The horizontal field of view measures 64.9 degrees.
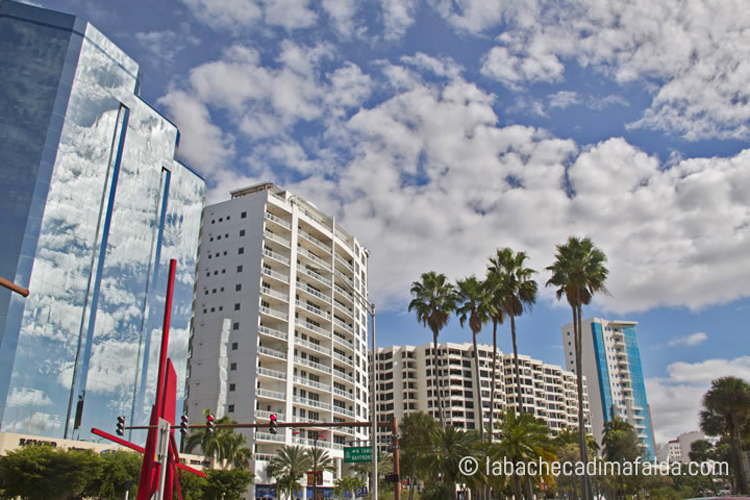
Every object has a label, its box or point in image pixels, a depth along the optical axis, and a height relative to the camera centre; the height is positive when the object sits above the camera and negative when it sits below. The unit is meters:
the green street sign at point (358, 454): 35.12 +1.59
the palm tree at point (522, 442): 36.59 +2.32
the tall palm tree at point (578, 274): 48.62 +16.02
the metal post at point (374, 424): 30.48 +2.87
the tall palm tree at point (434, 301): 61.91 +17.81
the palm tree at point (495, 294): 56.84 +16.98
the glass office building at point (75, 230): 52.19 +23.54
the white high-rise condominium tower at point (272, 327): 75.31 +20.55
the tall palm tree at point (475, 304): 58.59 +16.57
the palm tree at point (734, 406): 55.75 +6.70
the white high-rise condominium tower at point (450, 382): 144.50 +23.52
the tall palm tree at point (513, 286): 56.62 +17.46
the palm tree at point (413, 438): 62.66 +4.47
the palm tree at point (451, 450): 38.59 +1.95
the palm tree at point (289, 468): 67.38 +1.63
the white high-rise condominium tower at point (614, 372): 177.62 +31.18
